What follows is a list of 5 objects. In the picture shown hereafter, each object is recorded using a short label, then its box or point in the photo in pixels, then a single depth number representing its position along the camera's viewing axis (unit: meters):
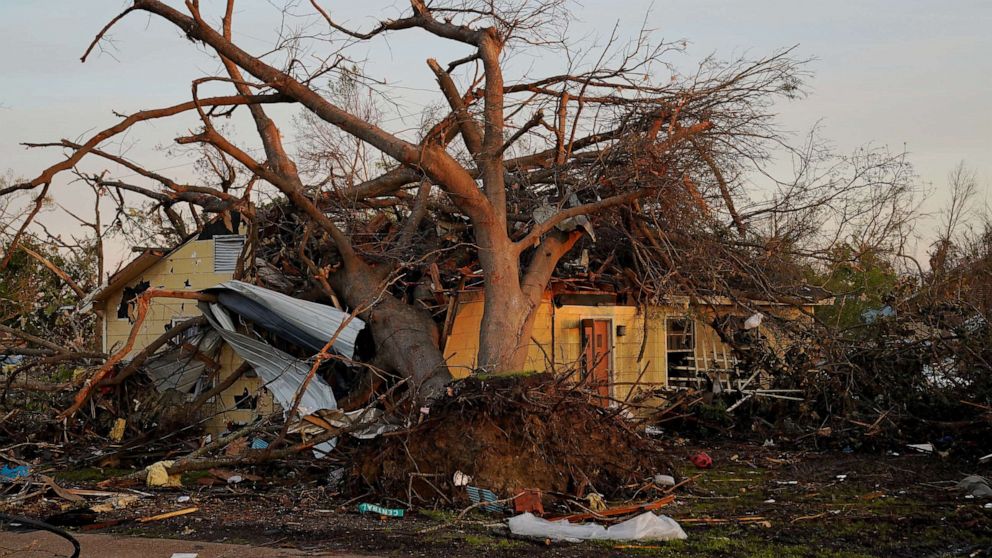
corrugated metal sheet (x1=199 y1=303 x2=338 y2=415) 12.40
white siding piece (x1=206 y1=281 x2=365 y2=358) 12.38
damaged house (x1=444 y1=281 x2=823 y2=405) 14.45
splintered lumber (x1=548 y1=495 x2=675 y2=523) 8.66
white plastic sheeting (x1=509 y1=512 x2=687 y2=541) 7.78
